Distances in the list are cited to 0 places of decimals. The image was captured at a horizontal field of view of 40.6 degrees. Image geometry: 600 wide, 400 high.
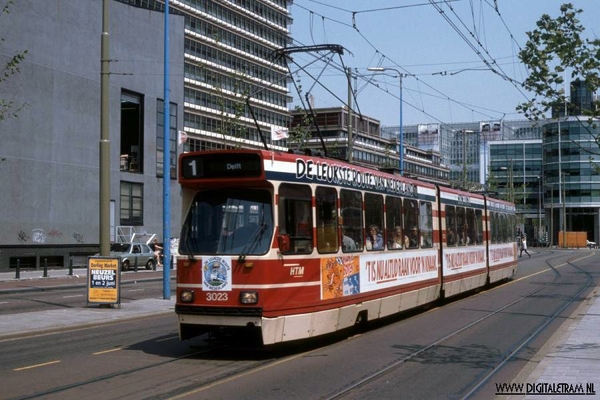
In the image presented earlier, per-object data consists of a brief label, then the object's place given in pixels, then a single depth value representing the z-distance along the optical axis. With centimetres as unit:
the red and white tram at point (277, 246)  1189
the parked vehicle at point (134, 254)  4559
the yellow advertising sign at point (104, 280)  2003
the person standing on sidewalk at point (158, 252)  4938
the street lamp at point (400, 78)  3290
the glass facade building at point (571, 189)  11662
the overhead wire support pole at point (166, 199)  2292
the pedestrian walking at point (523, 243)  6588
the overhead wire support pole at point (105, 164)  2002
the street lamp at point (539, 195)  11928
